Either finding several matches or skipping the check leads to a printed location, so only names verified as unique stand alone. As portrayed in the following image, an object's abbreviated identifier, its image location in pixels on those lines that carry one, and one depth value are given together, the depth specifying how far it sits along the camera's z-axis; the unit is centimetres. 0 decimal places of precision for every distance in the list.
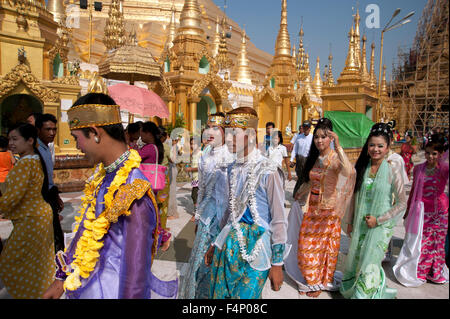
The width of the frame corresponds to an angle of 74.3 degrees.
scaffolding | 2143
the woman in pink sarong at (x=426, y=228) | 392
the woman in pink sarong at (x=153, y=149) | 454
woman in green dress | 327
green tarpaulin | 1259
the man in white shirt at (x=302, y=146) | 789
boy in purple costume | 153
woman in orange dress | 355
